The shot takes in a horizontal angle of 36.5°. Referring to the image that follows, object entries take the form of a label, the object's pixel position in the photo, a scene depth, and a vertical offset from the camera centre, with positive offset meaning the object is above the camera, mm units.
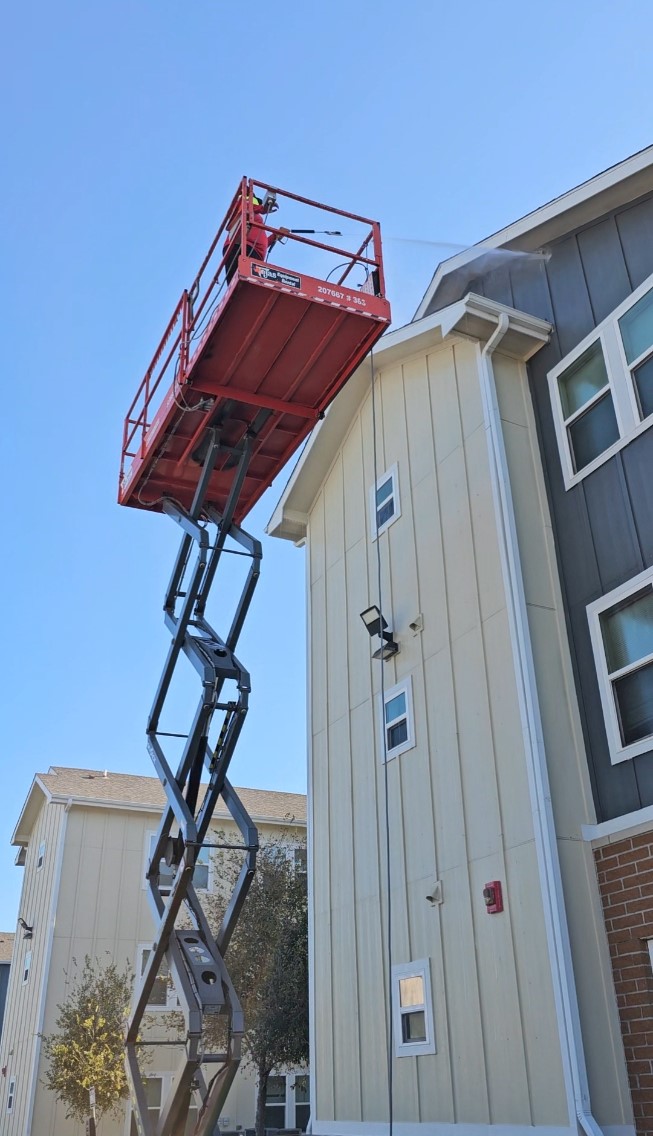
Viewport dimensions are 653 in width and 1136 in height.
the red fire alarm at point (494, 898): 8234 +1632
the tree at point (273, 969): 18422 +2655
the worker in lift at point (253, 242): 8336 +6587
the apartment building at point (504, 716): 7578 +3344
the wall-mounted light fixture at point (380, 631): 10828 +4743
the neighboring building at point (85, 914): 21688 +4467
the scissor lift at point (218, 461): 6961 +5619
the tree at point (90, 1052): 20016 +1414
